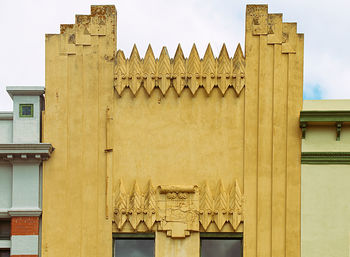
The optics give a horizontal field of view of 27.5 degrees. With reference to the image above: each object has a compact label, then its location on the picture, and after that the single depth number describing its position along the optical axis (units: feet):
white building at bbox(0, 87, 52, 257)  62.49
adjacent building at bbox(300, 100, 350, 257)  61.26
